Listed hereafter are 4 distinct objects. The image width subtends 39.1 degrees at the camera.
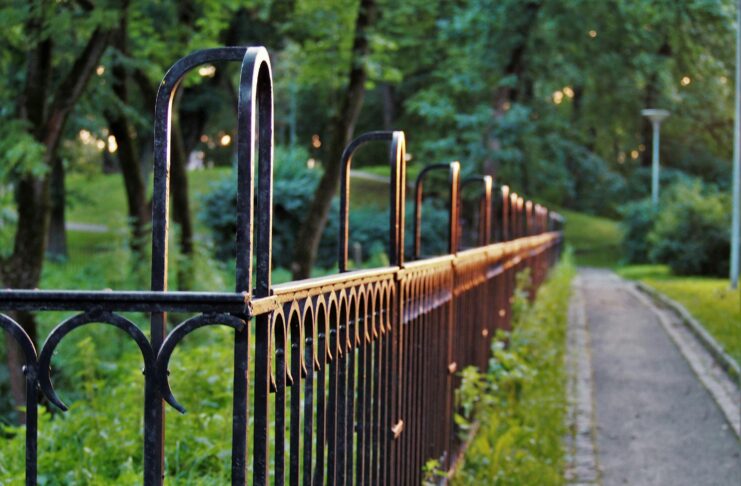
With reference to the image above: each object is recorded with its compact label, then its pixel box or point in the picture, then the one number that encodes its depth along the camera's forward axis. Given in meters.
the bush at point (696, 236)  27.30
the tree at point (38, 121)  10.66
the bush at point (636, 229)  35.75
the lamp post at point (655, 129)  29.94
